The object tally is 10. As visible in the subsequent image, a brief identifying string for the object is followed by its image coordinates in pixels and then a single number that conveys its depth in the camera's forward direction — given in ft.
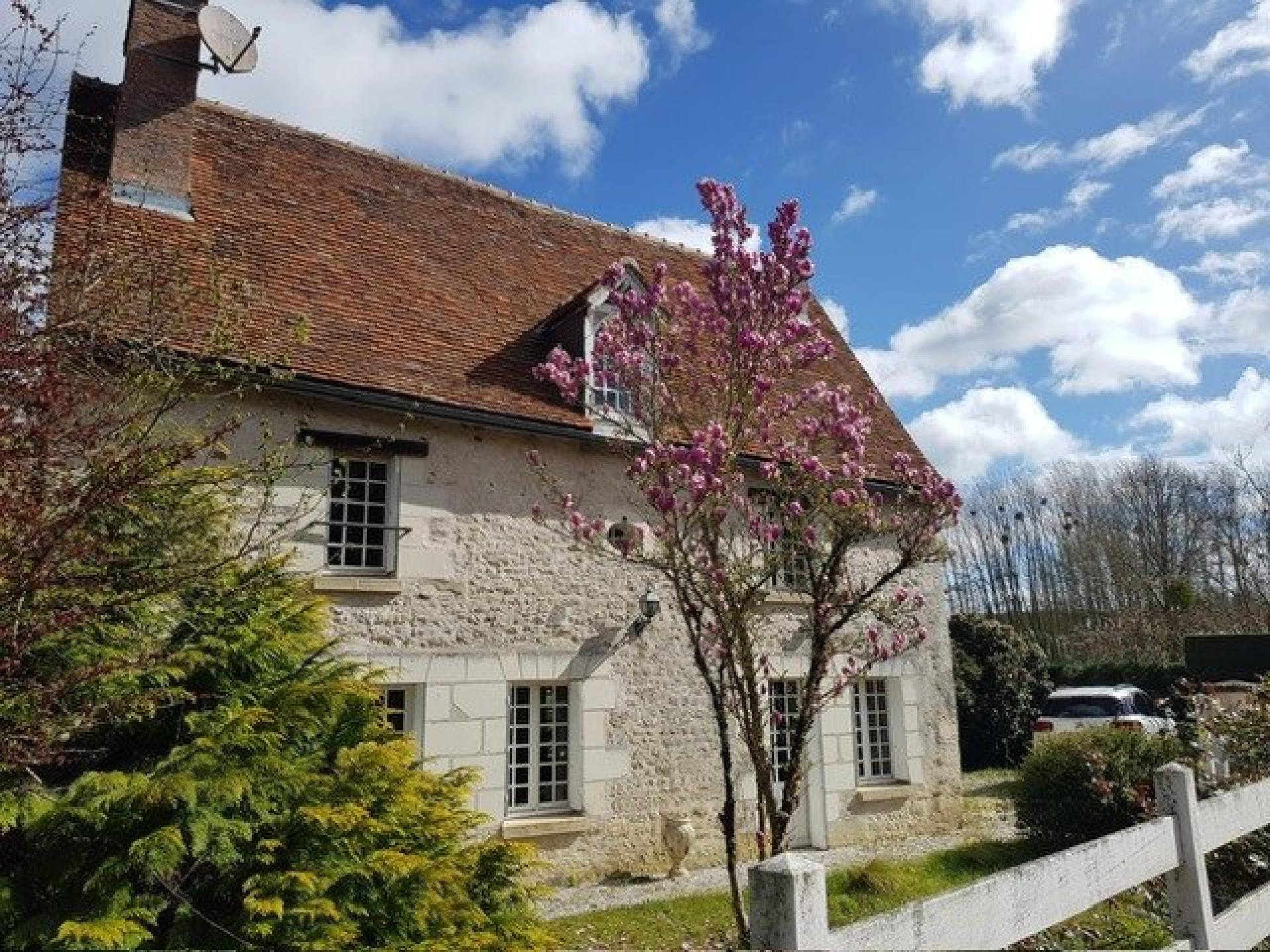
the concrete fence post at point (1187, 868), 11.00
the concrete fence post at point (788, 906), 6.01
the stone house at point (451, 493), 27.76
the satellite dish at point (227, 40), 33.47
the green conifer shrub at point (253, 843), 11.33
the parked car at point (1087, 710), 50.93
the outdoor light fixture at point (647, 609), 32.35
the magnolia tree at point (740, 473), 19.04
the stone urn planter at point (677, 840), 30.73
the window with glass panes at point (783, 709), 35.50
